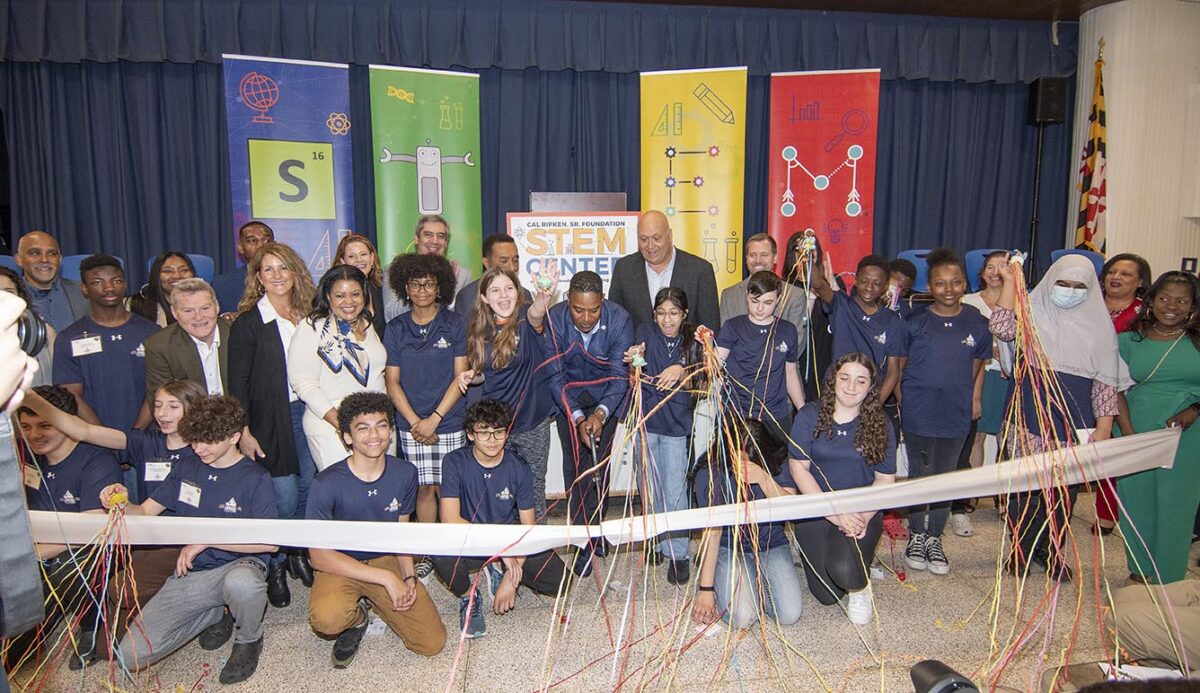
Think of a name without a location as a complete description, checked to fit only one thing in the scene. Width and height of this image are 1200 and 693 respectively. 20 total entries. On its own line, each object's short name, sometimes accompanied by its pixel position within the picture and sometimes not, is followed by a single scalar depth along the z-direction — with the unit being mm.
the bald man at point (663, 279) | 3838
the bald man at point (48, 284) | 3715
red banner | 6535
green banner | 6070
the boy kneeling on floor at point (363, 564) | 2670
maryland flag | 6969
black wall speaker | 7070
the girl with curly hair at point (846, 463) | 2949
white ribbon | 2494
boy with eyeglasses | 2857
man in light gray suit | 3688
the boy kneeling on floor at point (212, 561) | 2623
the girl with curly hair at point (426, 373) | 3191
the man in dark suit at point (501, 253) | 4086
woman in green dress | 2984
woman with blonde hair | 3105
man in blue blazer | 3248
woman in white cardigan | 3039
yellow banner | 6312
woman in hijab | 3053
